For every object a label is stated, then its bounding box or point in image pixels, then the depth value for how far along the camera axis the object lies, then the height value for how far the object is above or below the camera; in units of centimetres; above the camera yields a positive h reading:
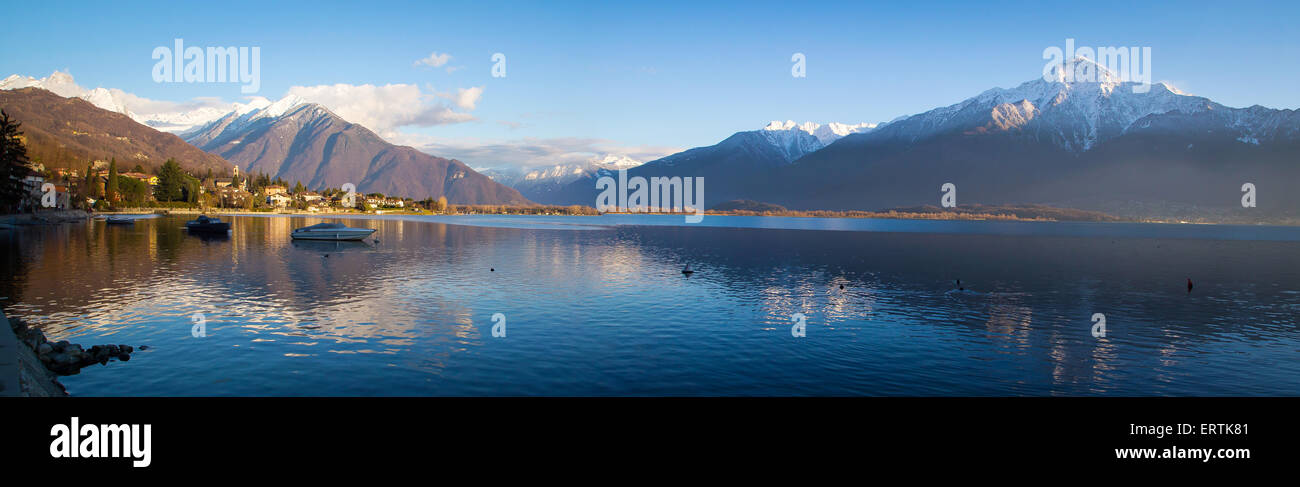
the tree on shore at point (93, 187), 15350 +1089
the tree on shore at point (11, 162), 8419 +945
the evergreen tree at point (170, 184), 18700 +1379
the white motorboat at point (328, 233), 7206 -41
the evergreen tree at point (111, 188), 15938 +1068
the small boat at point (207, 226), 8521 +46
